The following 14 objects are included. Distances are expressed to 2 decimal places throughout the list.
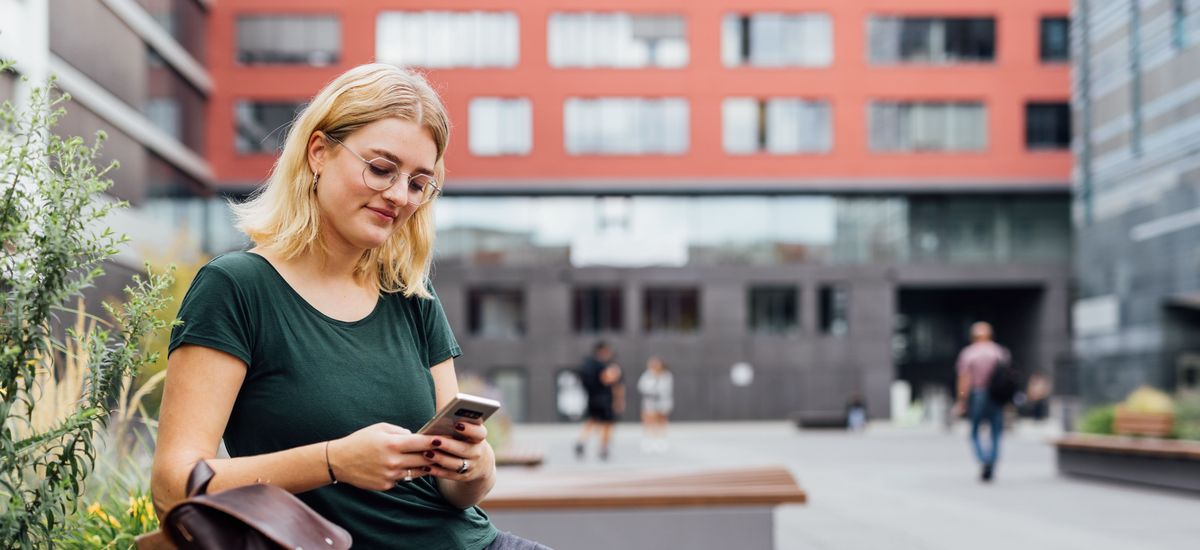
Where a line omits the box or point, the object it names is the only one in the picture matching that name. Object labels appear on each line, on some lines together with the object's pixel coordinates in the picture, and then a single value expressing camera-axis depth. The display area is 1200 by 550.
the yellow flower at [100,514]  4.19
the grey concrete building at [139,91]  22.53
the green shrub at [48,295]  2.31
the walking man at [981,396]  14.30
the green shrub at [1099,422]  15.61
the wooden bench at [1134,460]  12.80
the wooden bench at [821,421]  36.44
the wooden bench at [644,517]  6.11
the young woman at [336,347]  2.15
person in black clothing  19.19
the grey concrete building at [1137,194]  21.89
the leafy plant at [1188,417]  13.71
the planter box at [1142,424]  14.16
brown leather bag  1.88
